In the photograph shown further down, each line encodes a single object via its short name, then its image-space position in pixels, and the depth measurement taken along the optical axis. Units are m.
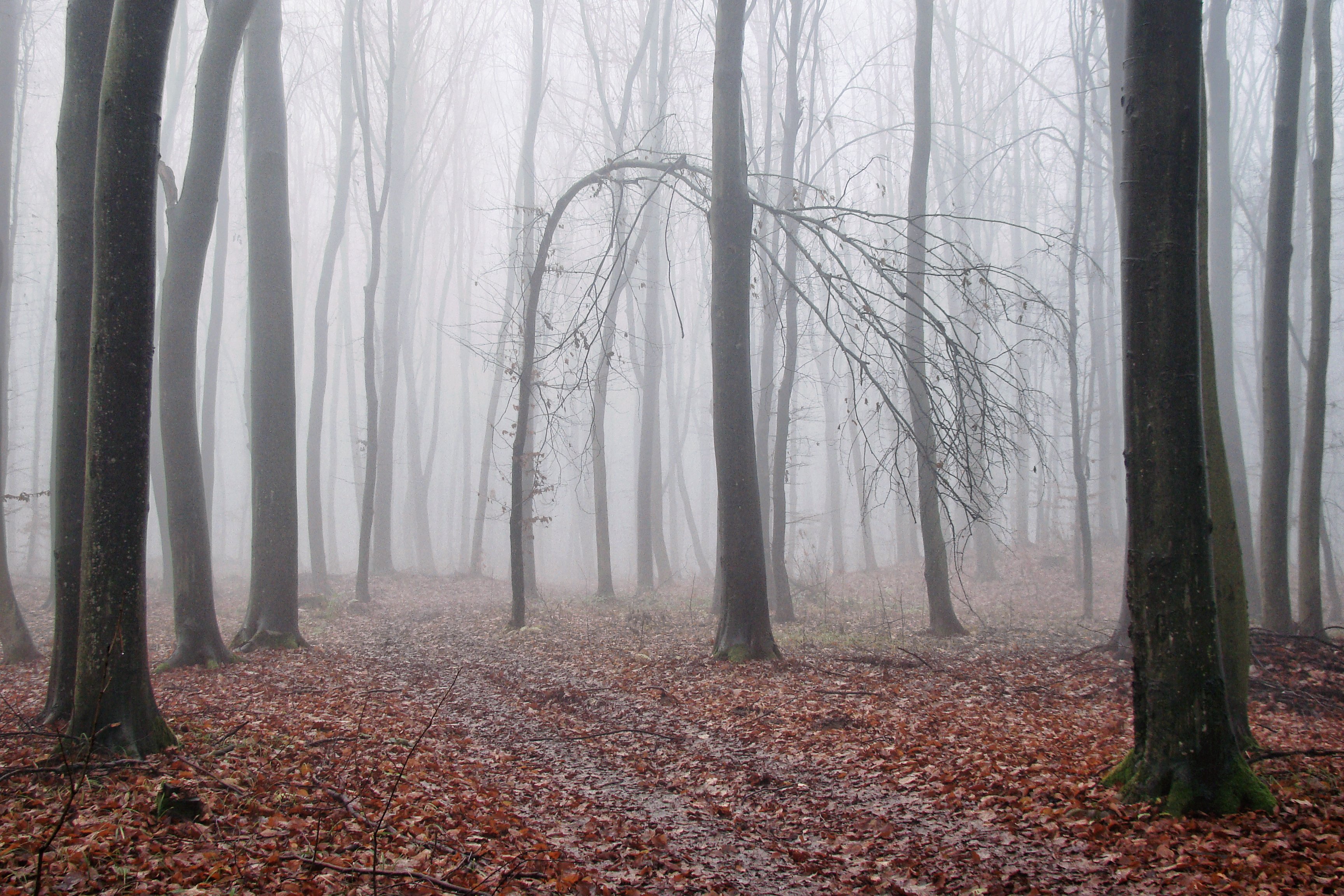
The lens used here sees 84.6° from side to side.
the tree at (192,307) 7.83
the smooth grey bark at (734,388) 7.91
